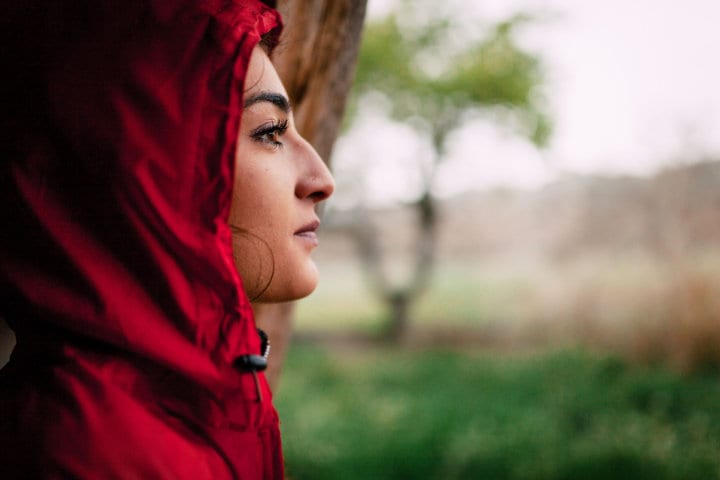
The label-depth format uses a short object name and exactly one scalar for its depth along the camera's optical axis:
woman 0.60
